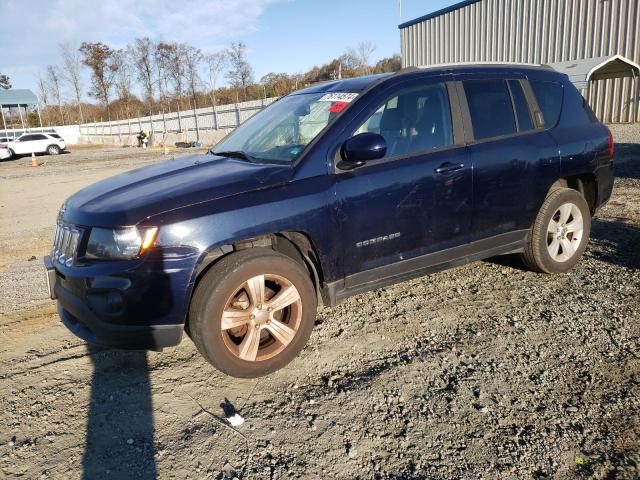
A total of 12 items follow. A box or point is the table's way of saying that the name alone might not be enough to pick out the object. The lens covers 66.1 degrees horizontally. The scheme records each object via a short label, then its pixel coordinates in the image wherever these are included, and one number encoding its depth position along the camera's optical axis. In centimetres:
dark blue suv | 288
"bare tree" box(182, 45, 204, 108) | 4900
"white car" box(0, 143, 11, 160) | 3049
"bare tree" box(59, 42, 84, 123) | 6162
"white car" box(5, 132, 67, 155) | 3191
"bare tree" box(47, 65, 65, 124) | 6412
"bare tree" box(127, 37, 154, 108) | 5391
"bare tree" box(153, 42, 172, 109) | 5180
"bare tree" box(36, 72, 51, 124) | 6588
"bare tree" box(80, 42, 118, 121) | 6047
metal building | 2000
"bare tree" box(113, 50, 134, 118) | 5856
